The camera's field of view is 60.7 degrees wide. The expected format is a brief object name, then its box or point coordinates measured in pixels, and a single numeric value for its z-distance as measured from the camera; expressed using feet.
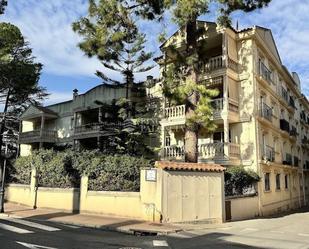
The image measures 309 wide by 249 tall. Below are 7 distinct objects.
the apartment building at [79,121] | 64.55
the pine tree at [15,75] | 62.86
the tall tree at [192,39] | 39.95
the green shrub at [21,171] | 58.00
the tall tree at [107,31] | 46.85
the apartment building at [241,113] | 52.37
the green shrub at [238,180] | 45.61
